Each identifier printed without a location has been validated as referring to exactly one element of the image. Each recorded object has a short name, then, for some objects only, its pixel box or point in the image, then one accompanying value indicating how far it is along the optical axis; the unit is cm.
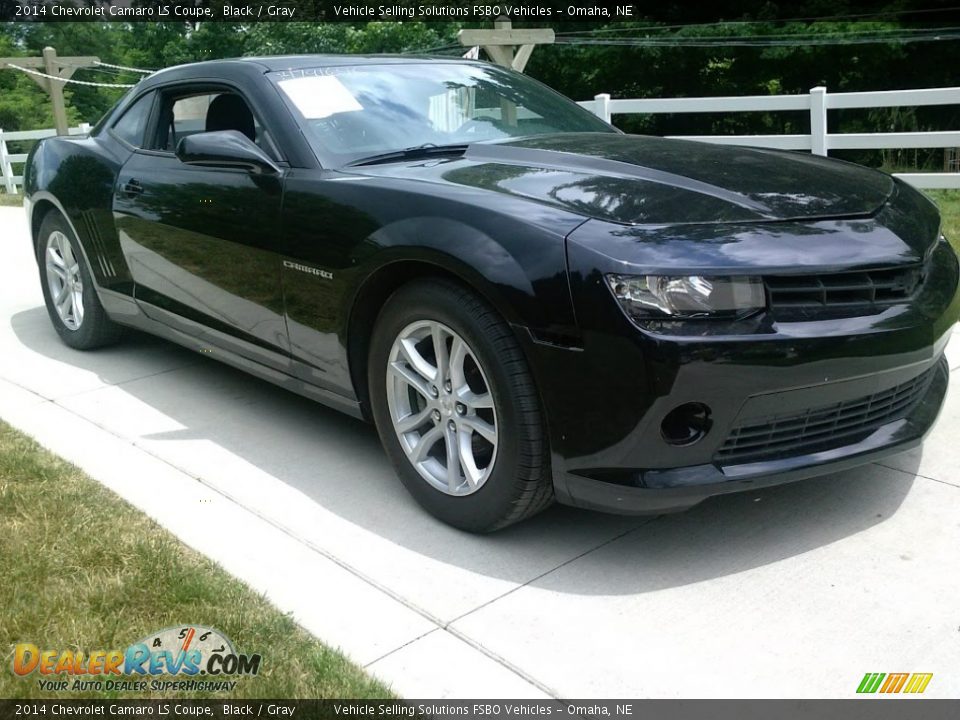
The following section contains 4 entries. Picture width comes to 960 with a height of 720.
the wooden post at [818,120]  933
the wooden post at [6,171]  1889
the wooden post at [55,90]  1870
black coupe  274
